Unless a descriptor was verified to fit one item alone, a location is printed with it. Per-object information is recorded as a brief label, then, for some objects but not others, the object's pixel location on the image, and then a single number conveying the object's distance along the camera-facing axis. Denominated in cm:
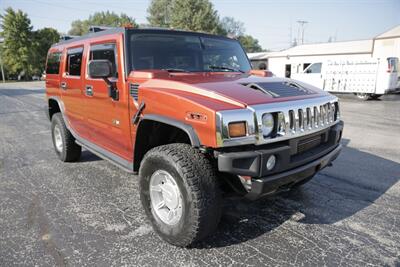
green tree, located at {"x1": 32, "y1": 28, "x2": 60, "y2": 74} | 5104
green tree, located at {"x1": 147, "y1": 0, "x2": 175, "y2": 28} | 5079
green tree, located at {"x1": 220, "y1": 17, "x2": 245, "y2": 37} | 7806
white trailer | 1487
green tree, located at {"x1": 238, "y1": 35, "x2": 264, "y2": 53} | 7997
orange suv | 237
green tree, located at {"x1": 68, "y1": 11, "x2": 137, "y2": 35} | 6759
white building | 2738
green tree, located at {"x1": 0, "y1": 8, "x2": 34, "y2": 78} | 4897
